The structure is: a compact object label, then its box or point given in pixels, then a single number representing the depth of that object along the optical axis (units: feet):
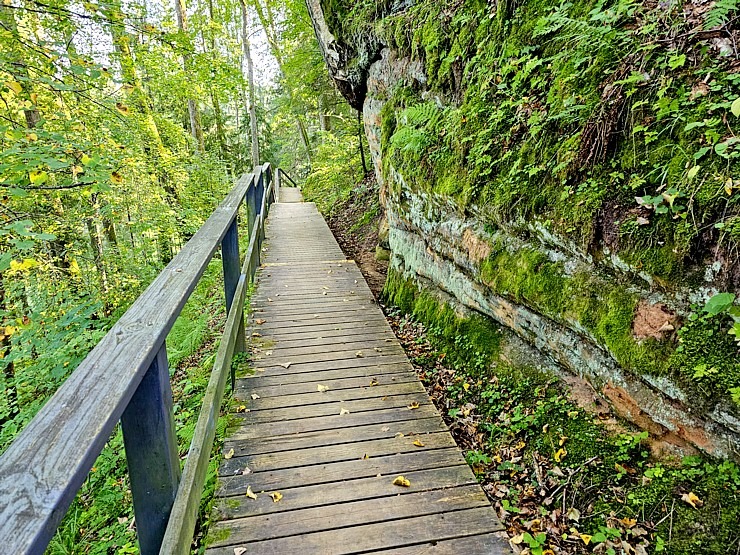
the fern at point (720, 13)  7.50
